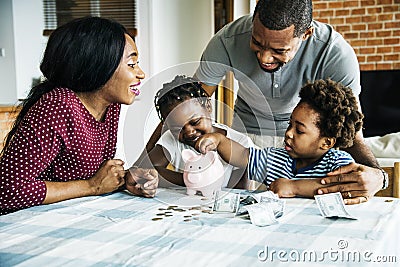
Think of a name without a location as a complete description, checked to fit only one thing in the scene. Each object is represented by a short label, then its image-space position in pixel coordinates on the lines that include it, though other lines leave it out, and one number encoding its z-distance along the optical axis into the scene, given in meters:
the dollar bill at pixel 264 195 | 1.11
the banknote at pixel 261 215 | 0.96
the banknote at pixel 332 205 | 1.02
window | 3.94
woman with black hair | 1.16
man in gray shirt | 1.43
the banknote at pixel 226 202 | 1.08
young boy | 1.32
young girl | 1.26
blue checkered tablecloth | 0.77
